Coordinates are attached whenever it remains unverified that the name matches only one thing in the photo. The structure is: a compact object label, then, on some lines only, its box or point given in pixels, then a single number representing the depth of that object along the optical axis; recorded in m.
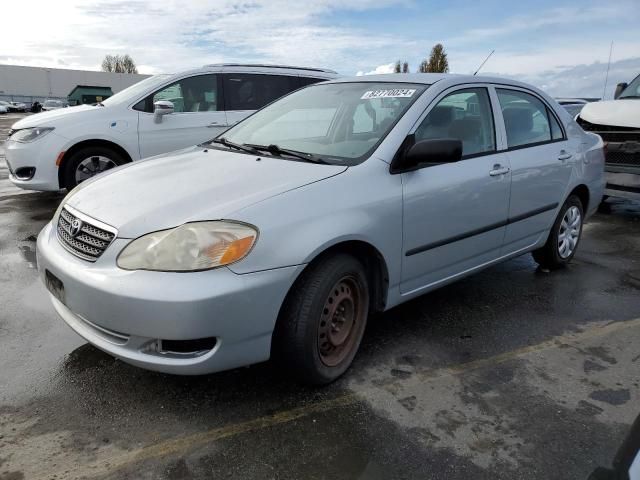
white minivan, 6.16
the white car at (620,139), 6.61
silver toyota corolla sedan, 2.29
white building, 62.78
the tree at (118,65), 83.44
